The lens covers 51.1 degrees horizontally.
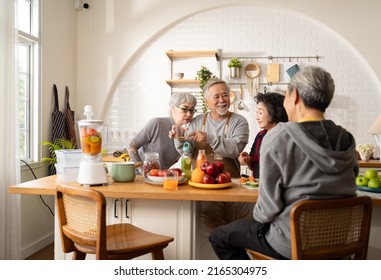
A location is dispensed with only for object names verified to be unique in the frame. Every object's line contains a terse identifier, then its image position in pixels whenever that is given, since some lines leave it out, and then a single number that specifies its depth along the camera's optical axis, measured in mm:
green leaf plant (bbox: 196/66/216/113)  5133
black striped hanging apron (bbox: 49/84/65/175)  4582
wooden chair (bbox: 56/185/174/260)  1800
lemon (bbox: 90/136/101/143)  2354
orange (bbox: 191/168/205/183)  2379
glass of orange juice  2320
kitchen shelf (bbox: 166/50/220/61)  5186
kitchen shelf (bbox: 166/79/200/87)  5262
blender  2342
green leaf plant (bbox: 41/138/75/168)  4388
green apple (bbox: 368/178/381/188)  2322
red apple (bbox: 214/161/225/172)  2442
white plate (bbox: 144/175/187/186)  2432
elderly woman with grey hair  3152
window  4301
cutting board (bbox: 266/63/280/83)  5203
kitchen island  2225
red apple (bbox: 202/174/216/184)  2348
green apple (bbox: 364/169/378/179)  2404
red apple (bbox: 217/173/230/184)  2367
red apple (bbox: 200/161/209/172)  2419
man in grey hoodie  1675
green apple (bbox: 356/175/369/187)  2416
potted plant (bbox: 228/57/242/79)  5152
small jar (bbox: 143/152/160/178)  2594
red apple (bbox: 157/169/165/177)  2432
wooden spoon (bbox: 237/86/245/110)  5285
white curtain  3504
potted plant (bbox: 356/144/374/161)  4672
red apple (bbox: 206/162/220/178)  2387
